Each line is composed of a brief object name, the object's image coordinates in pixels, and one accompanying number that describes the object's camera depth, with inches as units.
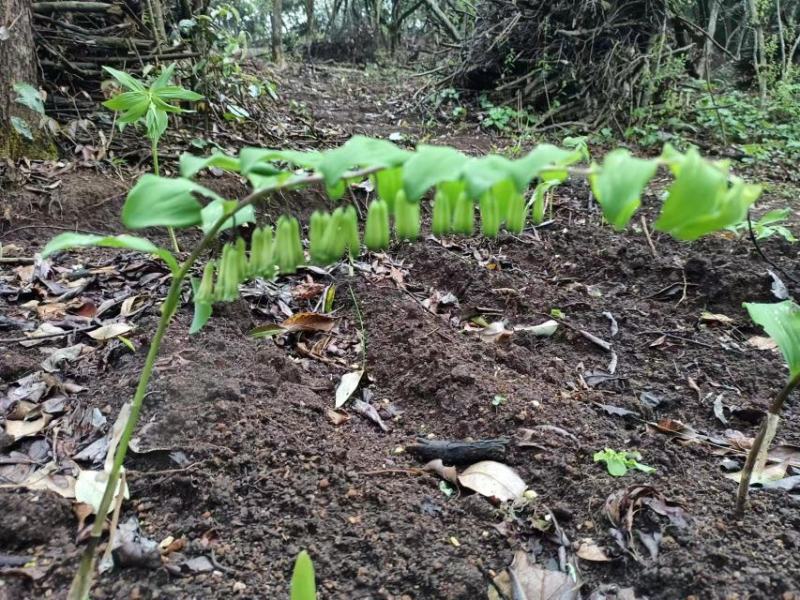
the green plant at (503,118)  65.9
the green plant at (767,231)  32.1
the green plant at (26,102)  35.3
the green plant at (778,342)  15.8
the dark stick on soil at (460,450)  19.5
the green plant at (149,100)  27.2
